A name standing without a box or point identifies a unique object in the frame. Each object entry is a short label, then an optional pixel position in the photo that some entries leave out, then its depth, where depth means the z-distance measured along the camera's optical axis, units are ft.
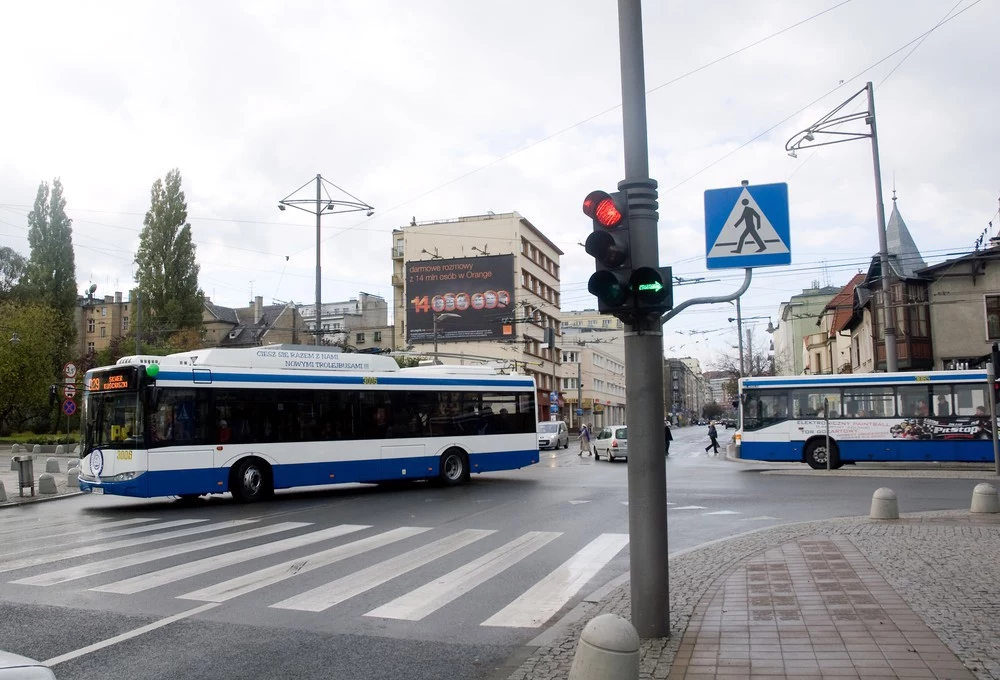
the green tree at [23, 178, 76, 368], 222.89
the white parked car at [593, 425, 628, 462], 106.42
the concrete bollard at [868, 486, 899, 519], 40.63
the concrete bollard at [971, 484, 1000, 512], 42.80
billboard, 202.90
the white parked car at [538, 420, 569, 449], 154.81
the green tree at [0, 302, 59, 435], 172.96
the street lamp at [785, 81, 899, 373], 81.92
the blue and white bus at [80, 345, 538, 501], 51.08
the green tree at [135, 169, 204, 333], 220.53
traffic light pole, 19.61
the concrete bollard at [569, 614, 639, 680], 13.50
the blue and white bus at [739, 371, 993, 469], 79.82
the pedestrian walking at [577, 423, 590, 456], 131.17
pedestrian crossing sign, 21.70
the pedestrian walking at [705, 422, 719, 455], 136.51
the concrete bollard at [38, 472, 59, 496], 62.28
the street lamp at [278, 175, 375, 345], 93.50
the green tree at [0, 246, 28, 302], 259.80
